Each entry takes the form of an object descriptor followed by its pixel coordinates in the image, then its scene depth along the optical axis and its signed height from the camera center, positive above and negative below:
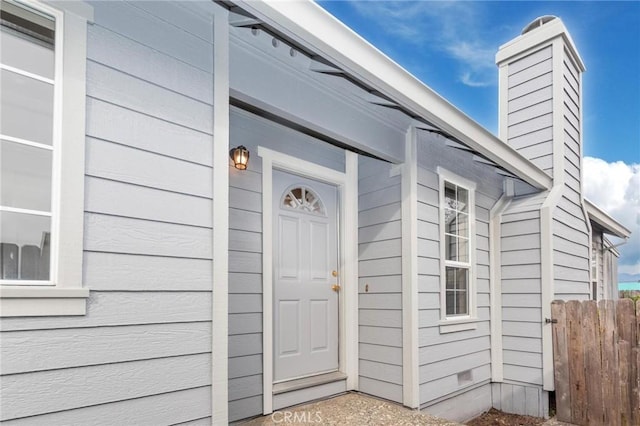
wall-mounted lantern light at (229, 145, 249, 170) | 3.00 +0.69
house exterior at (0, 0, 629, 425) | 1.50 +0.17
